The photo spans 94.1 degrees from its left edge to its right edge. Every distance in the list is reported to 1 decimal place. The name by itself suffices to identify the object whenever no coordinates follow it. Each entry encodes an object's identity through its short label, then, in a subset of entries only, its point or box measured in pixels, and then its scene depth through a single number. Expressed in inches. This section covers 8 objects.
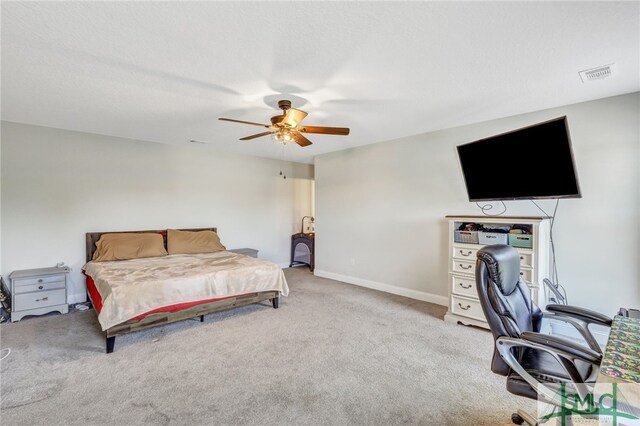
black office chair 55.4
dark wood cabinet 251.1
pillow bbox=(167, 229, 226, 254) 189.3
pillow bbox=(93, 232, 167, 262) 165.8
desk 36.5
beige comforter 110.6
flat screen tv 102.6
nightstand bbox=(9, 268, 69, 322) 137.7
